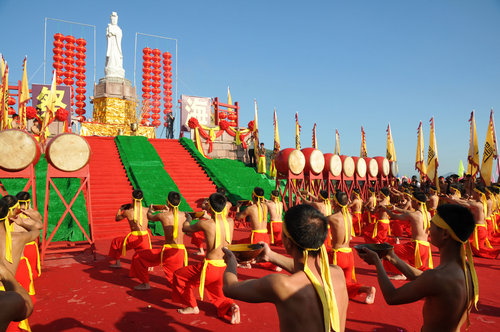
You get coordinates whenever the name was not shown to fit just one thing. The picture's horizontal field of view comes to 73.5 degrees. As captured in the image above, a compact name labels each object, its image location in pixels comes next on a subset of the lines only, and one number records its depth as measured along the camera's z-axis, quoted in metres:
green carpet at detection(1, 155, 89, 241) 9.16
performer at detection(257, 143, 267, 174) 17.50
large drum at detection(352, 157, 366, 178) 16.09
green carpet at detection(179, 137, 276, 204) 14.30
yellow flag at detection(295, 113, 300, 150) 22.56
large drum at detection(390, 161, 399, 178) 19.17
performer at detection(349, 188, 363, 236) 10.57
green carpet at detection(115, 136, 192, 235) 11.86
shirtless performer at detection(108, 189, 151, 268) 6.43
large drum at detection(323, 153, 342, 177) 14.04
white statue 25.56
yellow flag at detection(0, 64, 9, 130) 10.04
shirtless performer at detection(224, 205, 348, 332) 1.83
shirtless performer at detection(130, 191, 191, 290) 5.29
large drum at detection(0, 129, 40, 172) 6.39
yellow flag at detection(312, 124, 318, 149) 25.64
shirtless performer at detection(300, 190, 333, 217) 7.84
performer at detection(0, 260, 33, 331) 1.92
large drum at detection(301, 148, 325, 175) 12.70
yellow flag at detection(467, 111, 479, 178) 13.46
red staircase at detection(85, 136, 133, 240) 9.88
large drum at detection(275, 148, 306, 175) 11.55
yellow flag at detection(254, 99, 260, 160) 20.29
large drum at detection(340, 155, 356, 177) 15.09
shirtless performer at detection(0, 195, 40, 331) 3.18
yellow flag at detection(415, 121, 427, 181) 18.41
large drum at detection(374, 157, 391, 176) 18.08
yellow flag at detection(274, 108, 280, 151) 20.09
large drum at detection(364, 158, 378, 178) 17.20
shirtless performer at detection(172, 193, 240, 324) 4.41
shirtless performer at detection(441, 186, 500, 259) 7.59
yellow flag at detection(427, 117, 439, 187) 15.48
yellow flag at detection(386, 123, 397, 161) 20.95
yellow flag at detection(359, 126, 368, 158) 23.81
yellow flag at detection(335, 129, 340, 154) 25.03
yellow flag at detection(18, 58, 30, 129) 10.89
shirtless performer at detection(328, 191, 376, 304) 5.31
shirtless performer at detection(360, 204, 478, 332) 2.06
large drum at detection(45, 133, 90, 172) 7.13
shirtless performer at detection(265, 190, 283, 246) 8.34
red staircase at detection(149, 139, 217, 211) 13.38
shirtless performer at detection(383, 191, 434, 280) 6.01
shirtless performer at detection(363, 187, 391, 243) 8.89
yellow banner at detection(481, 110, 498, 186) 12.61
